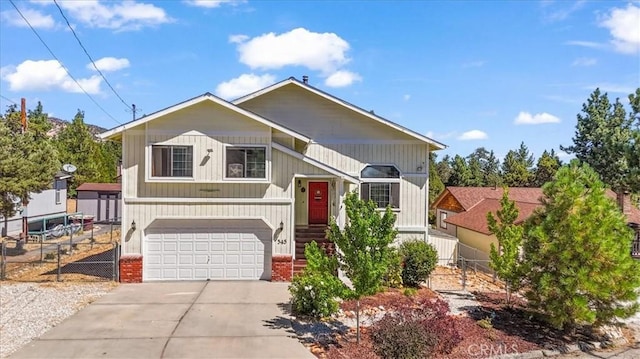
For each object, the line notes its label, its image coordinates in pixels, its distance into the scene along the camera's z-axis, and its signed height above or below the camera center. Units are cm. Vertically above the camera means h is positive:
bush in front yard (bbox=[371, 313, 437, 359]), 960 -311
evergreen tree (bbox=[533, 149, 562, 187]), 4750 +283
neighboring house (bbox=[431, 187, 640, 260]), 2211 -93
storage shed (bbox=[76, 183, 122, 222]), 3519 -35
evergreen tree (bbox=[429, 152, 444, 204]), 4075 +84
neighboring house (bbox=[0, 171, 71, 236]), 2697 -83
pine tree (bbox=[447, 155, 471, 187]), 4738 +226
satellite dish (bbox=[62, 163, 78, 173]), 3256 +196
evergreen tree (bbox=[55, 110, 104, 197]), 4197 +403
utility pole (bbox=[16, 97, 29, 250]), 2136 -174
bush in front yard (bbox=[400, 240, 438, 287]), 1591 -242
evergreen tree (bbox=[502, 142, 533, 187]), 4897 +301
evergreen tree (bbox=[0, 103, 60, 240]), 1981 +133
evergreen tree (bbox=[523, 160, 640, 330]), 1093 -151
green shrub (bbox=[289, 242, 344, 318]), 1043 -231
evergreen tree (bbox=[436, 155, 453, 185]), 5491 +313
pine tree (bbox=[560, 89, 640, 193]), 2994 +431
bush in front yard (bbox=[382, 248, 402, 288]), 1574 -285
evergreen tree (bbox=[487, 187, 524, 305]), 1267 -146
